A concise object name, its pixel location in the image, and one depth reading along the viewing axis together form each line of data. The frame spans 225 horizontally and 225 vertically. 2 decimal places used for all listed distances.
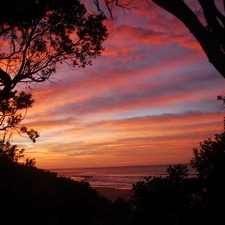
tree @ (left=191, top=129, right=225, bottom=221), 4.88
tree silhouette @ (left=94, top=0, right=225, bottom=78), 3.84
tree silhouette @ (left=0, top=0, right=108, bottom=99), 10.43
